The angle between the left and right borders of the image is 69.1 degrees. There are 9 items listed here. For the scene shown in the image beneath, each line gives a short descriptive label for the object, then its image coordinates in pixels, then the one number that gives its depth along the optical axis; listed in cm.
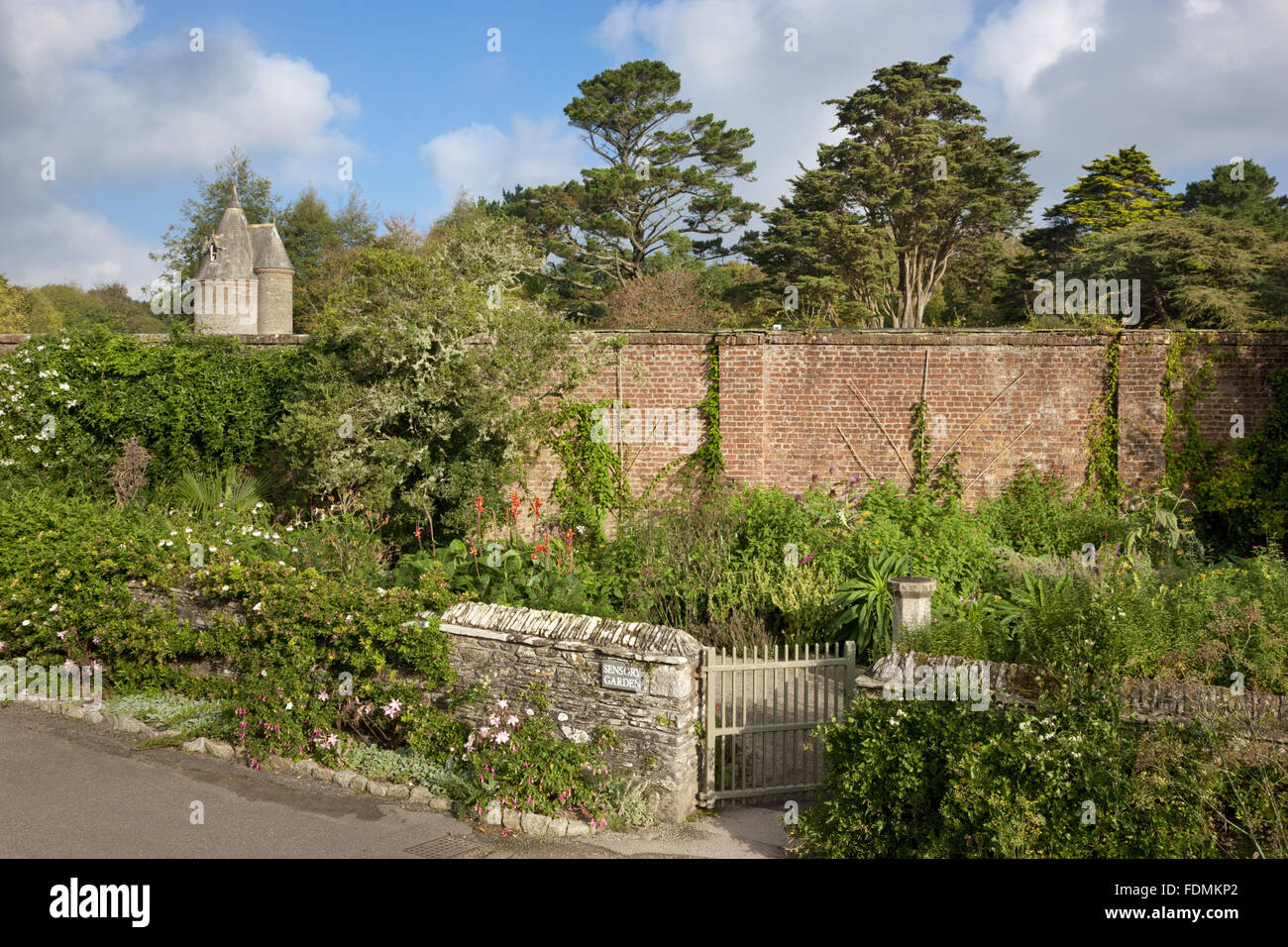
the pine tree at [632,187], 3369
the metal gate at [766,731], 684
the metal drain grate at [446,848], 589
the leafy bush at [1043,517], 1110
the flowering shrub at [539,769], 643
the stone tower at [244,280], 3512
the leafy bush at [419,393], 1084
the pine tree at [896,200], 3025
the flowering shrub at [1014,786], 504
